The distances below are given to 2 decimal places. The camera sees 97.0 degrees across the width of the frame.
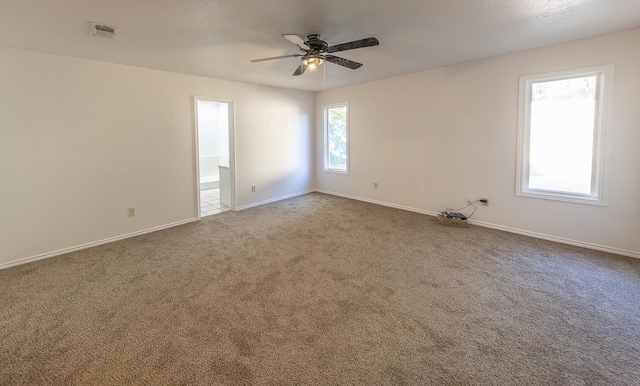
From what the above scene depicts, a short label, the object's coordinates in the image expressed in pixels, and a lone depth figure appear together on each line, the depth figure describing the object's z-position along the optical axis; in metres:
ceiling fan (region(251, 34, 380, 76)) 2.62
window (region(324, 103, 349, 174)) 6.34
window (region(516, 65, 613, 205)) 3.33
